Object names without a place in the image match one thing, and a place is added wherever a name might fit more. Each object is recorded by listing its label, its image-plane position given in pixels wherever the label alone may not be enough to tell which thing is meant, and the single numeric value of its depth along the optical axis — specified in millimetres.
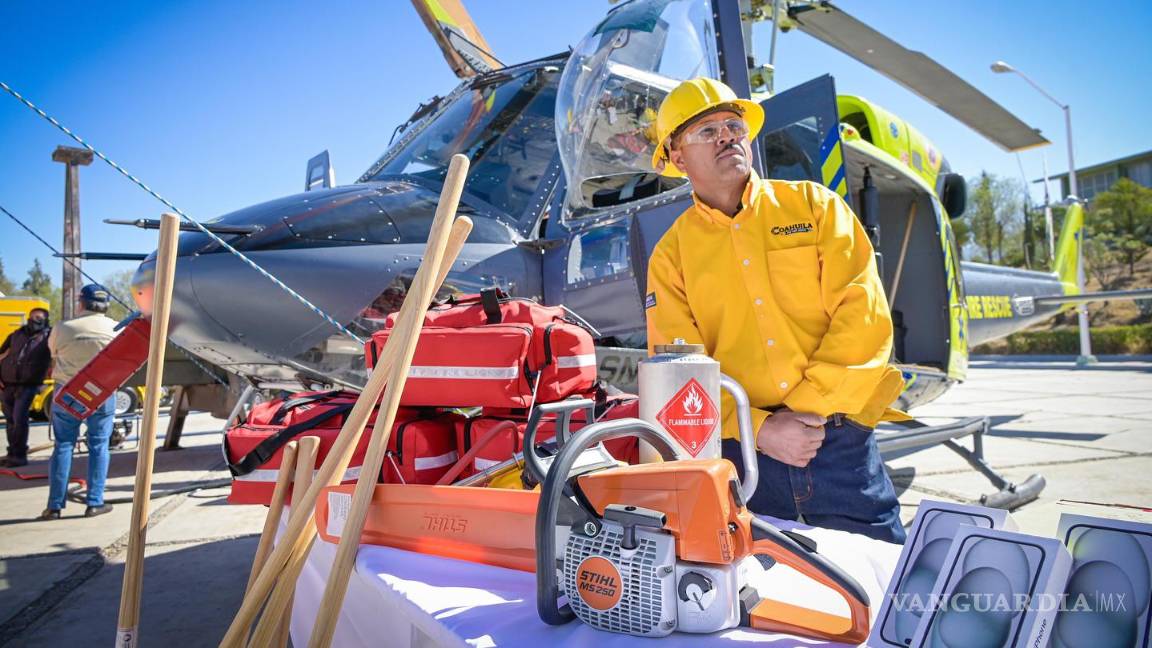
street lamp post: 16953
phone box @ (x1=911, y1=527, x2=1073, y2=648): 800
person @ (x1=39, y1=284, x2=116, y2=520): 4703
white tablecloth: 1059
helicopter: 3475
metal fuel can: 1374
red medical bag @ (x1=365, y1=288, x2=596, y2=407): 2031
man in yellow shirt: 1693
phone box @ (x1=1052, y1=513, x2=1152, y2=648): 791
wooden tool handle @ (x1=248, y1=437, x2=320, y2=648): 1347
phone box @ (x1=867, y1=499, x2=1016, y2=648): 933
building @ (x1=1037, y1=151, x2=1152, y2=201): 48562
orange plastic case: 1368
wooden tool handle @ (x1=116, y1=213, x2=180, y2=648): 1674
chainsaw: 997
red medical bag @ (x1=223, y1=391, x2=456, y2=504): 2102
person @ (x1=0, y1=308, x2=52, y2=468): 7672
